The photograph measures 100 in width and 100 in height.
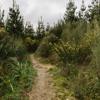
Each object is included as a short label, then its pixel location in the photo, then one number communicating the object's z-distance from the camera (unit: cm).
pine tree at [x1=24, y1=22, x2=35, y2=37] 1122
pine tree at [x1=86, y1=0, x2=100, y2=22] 890
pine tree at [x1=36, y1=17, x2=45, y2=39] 1134
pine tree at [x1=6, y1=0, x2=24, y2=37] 945
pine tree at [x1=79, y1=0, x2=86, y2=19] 1086
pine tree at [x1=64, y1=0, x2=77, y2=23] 1043
